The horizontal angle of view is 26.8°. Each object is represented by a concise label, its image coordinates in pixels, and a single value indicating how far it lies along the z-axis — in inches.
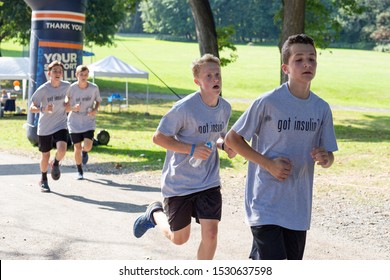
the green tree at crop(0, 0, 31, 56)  1772.9
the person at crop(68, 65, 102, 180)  538.6
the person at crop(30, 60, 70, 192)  492.4
